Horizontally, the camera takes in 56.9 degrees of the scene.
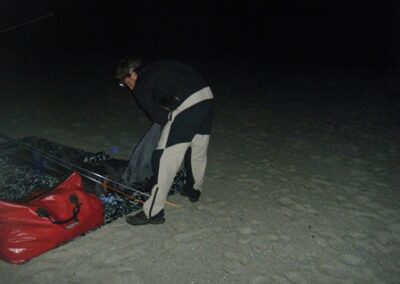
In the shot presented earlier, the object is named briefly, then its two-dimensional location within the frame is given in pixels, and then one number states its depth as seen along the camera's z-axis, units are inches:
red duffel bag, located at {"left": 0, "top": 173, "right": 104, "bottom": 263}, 113.7
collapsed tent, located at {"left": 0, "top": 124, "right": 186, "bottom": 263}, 125.9
